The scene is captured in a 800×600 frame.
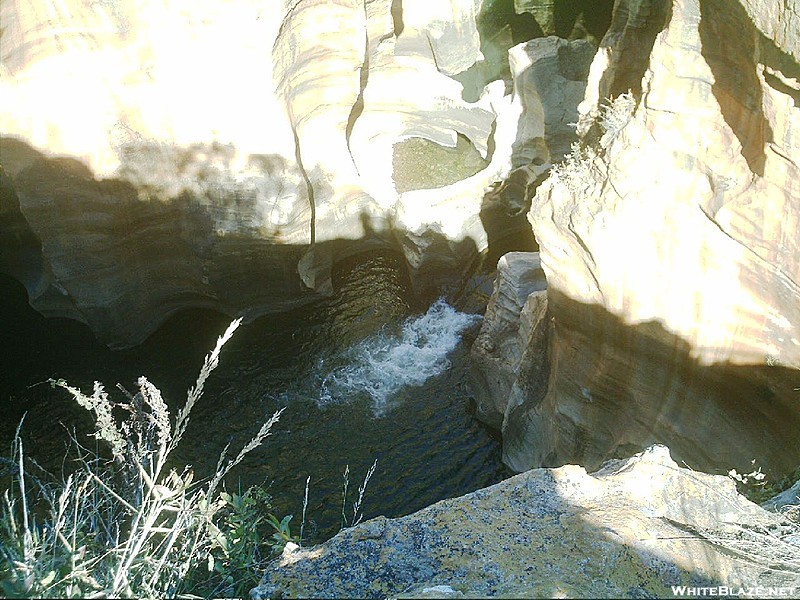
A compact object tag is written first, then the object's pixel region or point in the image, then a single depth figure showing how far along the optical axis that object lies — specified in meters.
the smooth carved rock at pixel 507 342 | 8.64
